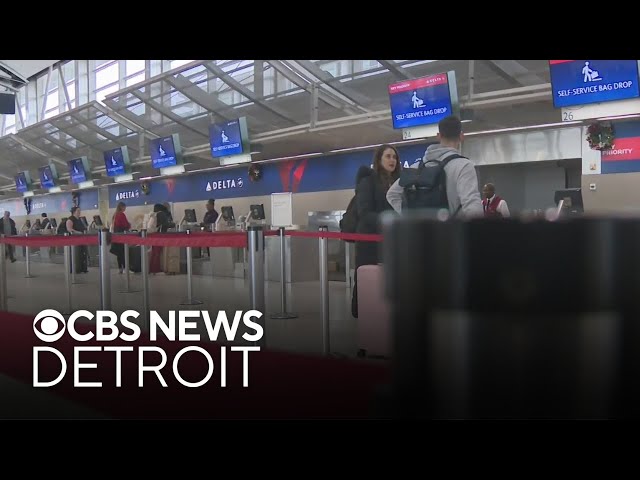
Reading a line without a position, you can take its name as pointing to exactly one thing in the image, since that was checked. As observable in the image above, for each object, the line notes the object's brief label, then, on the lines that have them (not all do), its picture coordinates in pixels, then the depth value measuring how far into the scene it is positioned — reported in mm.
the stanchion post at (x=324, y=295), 3945
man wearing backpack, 3537
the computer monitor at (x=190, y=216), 13297
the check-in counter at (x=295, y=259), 9430
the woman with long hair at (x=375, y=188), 4215
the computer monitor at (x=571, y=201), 6637
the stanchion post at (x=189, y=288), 6945
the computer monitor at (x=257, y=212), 12219
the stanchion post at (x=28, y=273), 11322
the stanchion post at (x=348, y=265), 8602
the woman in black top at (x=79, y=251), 12258
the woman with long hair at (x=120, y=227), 11133
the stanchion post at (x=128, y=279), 8298
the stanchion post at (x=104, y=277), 4145
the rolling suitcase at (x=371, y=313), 3602
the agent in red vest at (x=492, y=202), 7289
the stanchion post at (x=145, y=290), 5608
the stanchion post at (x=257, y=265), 3377
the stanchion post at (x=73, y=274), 6914
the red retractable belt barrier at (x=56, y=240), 4816
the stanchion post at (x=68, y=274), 6098
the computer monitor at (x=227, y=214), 11930
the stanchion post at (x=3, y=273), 5832
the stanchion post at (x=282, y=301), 5586
